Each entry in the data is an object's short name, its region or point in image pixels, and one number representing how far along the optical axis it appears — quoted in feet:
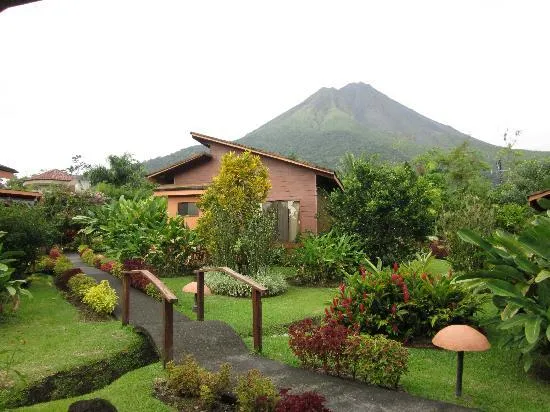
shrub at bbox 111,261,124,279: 49.39
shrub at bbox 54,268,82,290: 47.13
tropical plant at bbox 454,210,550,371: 20.48
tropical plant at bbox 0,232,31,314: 31.99
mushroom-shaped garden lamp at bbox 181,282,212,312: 34.81
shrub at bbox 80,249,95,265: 61.16
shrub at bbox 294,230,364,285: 49.98
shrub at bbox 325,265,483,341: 28.17
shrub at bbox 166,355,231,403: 18.71
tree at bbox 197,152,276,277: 46.09
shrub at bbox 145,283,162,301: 40.04
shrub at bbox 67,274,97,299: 41.16
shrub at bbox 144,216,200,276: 54.29
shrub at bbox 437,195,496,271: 44.88
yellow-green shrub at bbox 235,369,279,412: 16.40
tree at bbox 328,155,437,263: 52.08
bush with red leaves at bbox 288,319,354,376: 21.16
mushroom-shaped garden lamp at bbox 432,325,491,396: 19.43
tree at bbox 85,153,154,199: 134.72
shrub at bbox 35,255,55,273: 55.26
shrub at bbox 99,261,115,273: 53.17
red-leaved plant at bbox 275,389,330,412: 15.61
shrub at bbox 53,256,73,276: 52.34
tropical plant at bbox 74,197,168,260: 55.93
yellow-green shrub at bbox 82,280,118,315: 36.22
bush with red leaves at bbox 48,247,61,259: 61.56
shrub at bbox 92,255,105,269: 57.74
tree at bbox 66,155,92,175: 257.96
